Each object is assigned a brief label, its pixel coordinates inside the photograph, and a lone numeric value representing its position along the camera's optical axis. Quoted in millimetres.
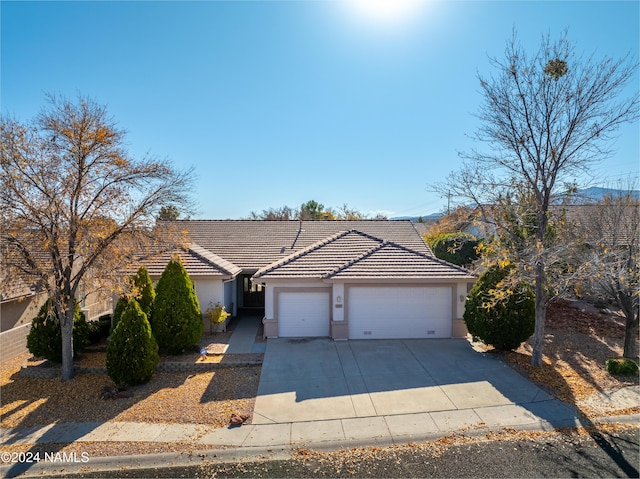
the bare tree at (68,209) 9172
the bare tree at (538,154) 9992
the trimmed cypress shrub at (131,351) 9938
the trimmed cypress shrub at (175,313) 12148
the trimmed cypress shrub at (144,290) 12383
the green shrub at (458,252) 20522
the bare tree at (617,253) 9617
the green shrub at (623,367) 10078
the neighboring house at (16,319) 13375
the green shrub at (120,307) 11370
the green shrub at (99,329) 13664
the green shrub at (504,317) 11508
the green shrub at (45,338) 11570
